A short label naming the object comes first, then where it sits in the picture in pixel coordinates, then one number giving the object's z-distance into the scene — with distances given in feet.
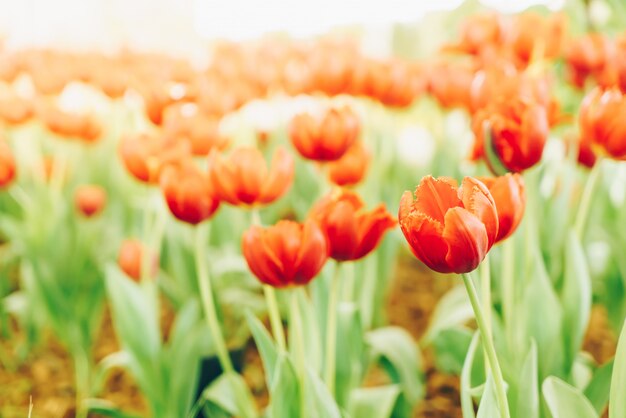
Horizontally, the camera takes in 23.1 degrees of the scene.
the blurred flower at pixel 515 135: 2.96
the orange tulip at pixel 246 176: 3.17
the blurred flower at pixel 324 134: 3.41
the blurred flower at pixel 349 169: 3.55
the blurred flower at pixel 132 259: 3.98
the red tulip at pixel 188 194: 3.22
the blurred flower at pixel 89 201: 4.61
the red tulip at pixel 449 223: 2.57
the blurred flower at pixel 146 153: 3.55
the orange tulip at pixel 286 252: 2.90
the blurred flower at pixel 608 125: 3.02
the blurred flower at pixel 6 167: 4.03
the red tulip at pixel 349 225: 2.95
